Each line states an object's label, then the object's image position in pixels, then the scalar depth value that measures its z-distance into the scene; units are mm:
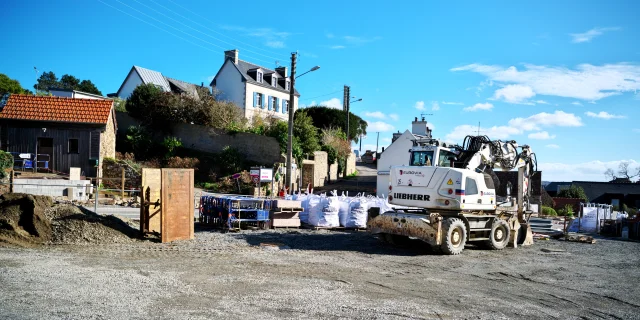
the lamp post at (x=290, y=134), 24000
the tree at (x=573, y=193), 46744
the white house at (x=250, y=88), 45438
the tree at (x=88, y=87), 67562
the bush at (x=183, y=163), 31312
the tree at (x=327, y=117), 51188
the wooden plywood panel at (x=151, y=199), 13953
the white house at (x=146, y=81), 44594
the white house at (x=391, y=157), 38125
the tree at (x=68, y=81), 72250
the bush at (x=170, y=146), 33338
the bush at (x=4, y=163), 21312
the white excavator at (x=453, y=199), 14055
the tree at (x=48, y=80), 74519
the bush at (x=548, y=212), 35281
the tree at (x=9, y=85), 42219
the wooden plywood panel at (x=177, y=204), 13586
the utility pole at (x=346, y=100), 49712
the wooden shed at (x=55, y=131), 27594
